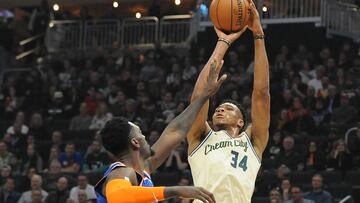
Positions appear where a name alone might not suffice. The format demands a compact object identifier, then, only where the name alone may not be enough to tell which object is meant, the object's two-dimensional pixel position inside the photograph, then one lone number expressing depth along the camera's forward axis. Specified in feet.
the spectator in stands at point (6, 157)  57.21
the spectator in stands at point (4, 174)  54.08
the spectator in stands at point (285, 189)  45.01
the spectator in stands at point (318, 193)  44.65
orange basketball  25.57
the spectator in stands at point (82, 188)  49.06
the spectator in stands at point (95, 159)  54.54
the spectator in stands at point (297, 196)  43.60
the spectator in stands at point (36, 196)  49.49
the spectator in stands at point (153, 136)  52.75
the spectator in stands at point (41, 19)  81.08
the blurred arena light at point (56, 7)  81.81
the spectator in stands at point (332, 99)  55.98
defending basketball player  18.21
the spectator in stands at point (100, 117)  61.05
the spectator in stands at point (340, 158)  48.83
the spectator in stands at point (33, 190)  50.11
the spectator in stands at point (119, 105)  61.29
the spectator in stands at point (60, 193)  49.57
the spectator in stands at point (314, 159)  49.49
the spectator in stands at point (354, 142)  49.67
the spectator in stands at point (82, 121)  62.75
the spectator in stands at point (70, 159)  55.01
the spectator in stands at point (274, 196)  44.06
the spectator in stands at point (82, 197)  48.01
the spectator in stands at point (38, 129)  61.72
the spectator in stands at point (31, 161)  57.16
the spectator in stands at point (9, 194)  51.47
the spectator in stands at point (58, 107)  67.00
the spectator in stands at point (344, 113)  54.65
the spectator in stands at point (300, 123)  54.08
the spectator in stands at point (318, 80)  58.75
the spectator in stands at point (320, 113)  55.67
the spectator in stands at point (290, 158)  49.80
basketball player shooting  24.38
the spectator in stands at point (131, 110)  59.93
